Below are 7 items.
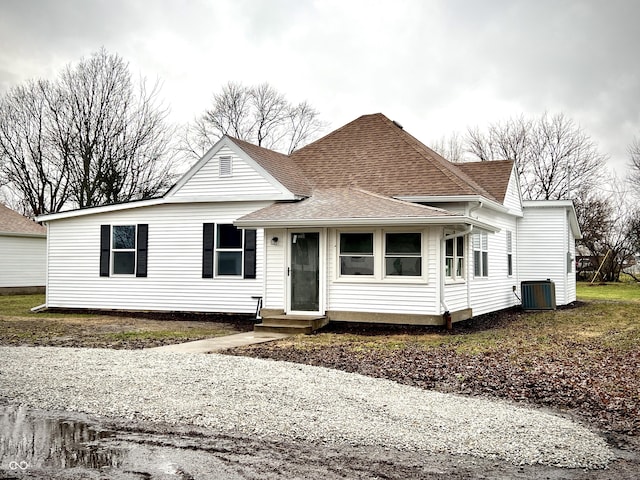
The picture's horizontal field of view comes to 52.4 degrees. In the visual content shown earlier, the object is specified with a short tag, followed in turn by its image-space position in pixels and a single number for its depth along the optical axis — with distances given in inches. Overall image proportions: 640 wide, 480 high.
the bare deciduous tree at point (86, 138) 1338.6
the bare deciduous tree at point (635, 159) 1504.7
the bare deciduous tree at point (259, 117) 1747.0
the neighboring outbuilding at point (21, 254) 1079.6
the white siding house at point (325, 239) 565.9
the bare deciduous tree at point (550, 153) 1619.1
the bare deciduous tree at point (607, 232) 1547.7
